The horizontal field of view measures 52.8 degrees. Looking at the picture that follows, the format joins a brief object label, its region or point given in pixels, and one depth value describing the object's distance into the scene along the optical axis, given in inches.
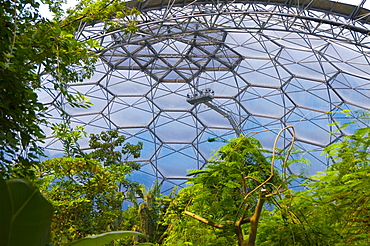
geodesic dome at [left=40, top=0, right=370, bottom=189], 923.4
